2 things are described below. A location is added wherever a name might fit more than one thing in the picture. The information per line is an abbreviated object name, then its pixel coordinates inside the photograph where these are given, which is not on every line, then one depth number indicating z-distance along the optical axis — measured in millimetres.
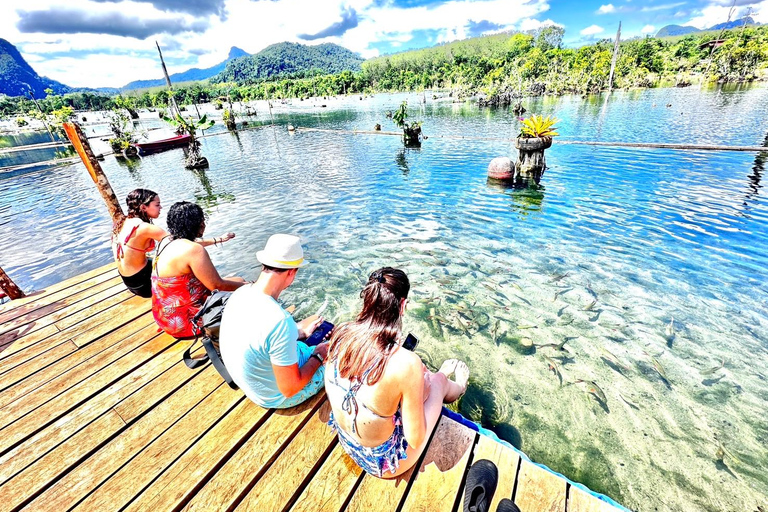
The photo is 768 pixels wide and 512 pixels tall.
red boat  28125
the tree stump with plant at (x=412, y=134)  22734
